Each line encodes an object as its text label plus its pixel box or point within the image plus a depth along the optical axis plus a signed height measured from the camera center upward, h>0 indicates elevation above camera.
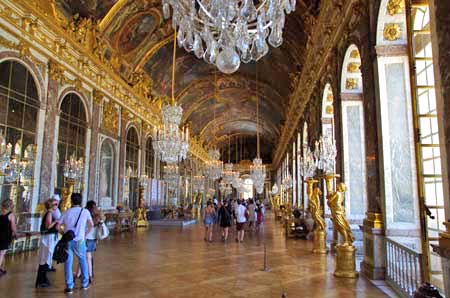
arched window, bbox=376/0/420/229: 5.16 +1.08
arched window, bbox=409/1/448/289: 5.59 +1.28
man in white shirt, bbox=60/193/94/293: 4.28 -0.62
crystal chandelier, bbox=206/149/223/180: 20.12 +1.57
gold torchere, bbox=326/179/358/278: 5.32 -0.81
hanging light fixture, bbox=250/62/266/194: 20.03 +1.13
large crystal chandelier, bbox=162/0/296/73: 4.18 +2.27
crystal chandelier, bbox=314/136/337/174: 6.38 +0.70
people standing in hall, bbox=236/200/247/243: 9.50 -0.85
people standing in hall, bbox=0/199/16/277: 5.01 -0.58
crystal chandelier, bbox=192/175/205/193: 25.17 +0.76
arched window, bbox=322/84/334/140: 9.90 +2.46
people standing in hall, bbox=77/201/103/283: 4.83 -0.67
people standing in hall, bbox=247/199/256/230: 13.41 -0.92
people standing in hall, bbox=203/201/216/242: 9.50 -0.80
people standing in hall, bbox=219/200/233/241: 9.65 -0.84
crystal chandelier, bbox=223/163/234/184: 24.80 +1.36
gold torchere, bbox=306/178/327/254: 7.78 -0.71
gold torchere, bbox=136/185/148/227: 14.38 -1.02
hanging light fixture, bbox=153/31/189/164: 9.43 +1.57
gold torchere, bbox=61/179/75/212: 6.84 -0.13
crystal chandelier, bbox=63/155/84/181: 8.52 +0.57
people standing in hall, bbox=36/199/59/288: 4.54 -0.75
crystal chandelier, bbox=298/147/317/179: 8.23 +0.66
